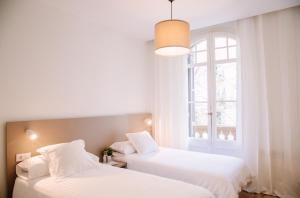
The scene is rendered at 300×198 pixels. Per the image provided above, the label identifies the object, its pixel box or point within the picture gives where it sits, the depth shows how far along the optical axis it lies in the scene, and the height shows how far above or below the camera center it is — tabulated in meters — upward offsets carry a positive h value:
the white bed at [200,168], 2.42 -0.84
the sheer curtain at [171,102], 4.02 -0.04
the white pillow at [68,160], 2.39 -0.67
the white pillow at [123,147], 3.37 -0.72
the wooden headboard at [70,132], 2.47 -0.43
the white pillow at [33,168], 2.35 -0.72
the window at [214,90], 3.69 +0.15
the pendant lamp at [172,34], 2.24 +0.67
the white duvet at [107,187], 1.95 -0.82
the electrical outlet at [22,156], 2.51 -0.63
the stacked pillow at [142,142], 3.45 -0.67
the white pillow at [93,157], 2.83 -0.73
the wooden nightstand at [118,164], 3.10 -0.90
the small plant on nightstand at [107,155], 3.30 -0.81
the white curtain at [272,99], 3.09 -0.01
